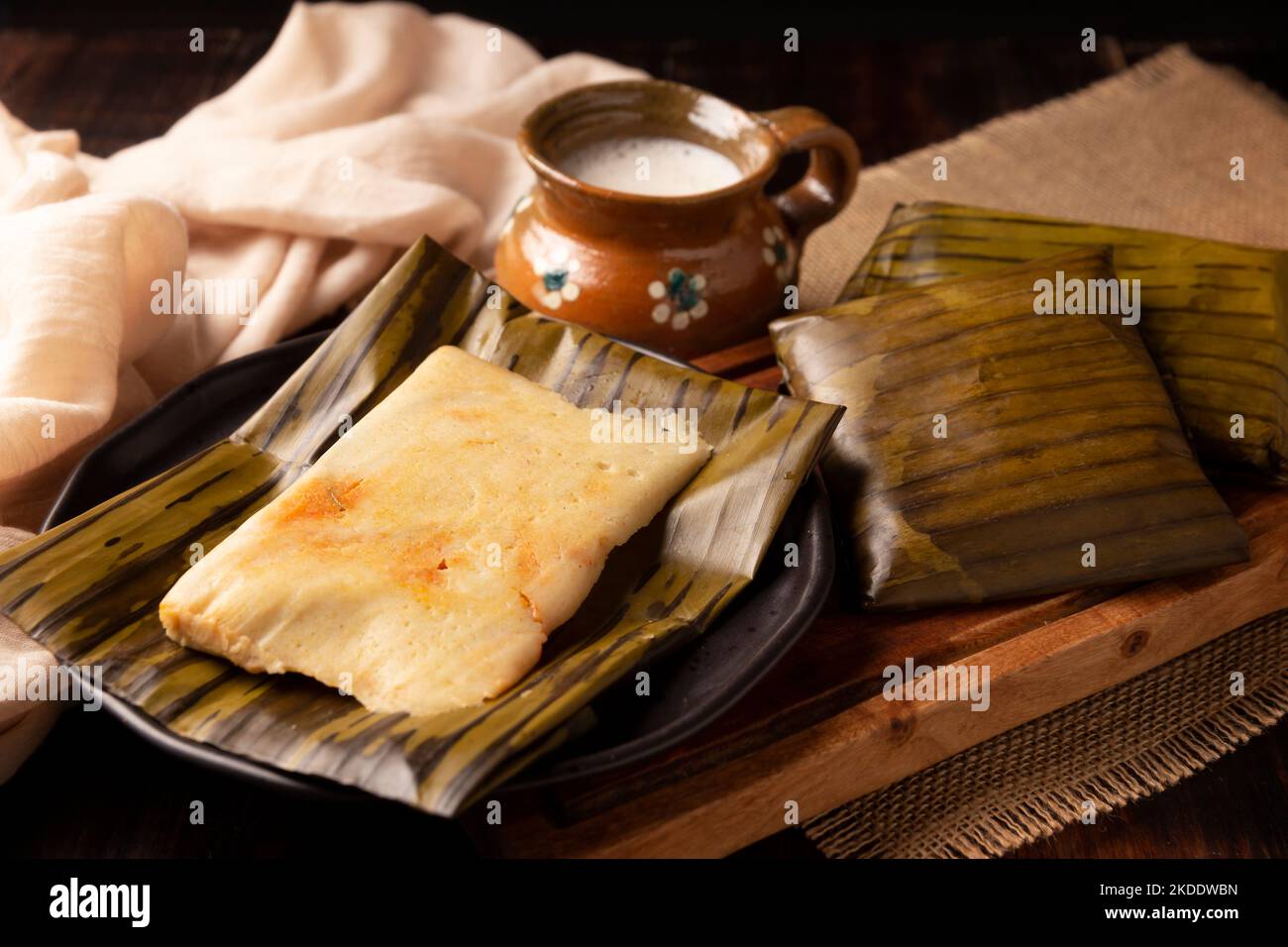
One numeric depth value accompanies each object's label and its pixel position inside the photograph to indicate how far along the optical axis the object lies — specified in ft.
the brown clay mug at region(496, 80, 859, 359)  1.47
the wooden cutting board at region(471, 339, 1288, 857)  1.07
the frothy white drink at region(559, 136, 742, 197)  1.53
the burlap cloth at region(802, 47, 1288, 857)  1.19
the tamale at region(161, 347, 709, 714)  1.07
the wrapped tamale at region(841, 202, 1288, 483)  1.37
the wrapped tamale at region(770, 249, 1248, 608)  1.24
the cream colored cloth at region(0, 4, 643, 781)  1.34
